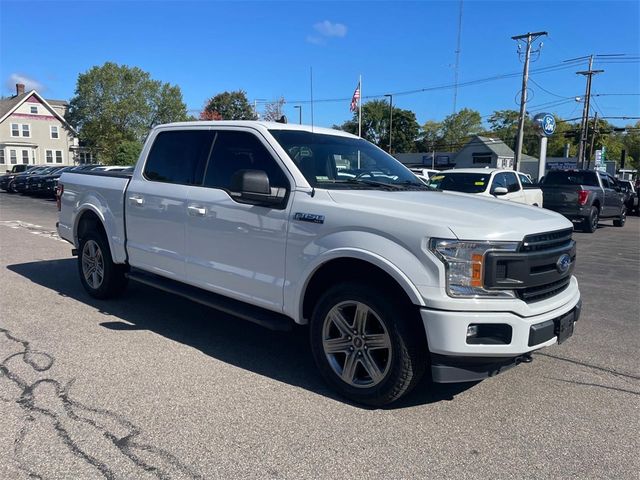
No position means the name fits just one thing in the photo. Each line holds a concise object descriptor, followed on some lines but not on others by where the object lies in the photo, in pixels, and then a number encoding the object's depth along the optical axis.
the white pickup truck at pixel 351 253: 3.38
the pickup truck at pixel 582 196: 15.69
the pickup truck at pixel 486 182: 12.68
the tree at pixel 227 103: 80.25
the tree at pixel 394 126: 102.88
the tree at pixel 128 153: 43.78
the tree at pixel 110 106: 65.50
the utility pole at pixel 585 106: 46.02
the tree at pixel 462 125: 106.56
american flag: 30.47
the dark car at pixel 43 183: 26.50
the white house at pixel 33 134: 59.00
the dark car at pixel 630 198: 23.73
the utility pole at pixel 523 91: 32.86
